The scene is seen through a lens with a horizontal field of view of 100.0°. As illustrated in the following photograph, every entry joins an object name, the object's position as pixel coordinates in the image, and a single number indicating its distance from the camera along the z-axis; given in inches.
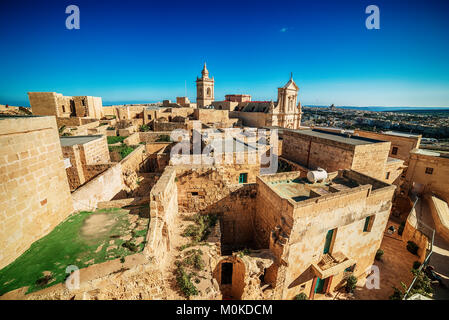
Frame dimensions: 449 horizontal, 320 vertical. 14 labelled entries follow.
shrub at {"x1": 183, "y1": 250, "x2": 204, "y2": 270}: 243.6
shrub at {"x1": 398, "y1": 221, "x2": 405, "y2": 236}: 570.9
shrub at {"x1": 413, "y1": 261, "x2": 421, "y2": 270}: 446.8
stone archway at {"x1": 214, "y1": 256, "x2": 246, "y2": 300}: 287.6
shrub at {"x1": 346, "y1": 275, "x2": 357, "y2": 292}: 376.2
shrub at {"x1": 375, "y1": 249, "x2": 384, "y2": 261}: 469.1
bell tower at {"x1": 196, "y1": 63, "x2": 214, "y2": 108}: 1975.9
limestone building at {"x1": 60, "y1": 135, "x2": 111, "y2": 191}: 390.9
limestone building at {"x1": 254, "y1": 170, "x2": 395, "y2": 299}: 283.3
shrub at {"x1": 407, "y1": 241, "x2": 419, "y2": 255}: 499.5
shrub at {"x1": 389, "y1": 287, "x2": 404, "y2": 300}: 338.0
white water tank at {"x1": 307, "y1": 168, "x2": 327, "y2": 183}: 366.0
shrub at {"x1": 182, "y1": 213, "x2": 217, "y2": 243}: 304.2
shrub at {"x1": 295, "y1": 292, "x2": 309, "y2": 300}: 331.6
